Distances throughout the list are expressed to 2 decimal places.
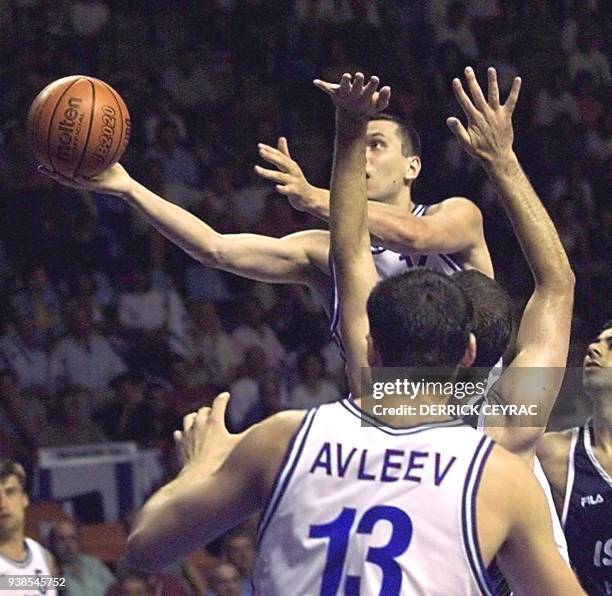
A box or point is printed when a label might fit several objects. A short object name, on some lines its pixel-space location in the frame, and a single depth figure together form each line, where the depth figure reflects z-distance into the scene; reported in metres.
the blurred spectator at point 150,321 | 15.22
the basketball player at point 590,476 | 8.49
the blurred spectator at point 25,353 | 14.66
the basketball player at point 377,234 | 8.55
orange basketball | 8.46
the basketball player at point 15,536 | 10.77
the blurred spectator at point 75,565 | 12.01
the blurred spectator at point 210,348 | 15.39
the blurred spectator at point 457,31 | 21.14
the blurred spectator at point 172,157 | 17.02
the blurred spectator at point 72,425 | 14.12
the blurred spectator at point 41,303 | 14.92
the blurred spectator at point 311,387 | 15.61
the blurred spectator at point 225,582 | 12.22
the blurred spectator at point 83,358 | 14.75
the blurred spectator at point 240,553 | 12.61
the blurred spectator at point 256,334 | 15.92
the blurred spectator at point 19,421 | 13.63
